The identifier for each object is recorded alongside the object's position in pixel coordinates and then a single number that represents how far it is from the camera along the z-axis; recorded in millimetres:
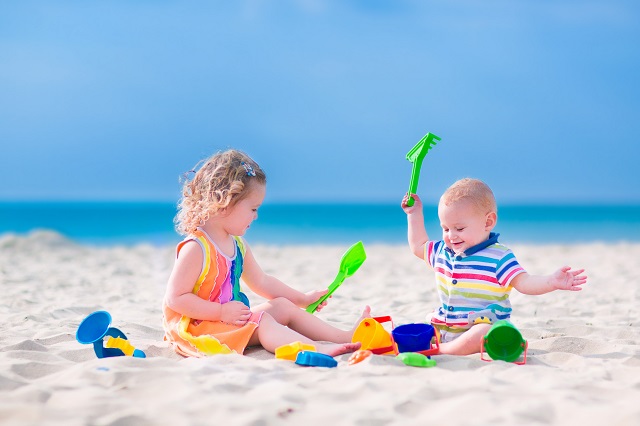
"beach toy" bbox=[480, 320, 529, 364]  3039
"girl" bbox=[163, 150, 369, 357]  3305
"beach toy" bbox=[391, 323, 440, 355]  3236
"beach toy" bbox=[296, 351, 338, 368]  2949
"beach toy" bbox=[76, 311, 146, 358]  3201
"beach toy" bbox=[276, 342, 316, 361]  3117
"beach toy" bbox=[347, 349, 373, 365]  3020
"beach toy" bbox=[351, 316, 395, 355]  3311
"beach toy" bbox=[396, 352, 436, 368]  2943
